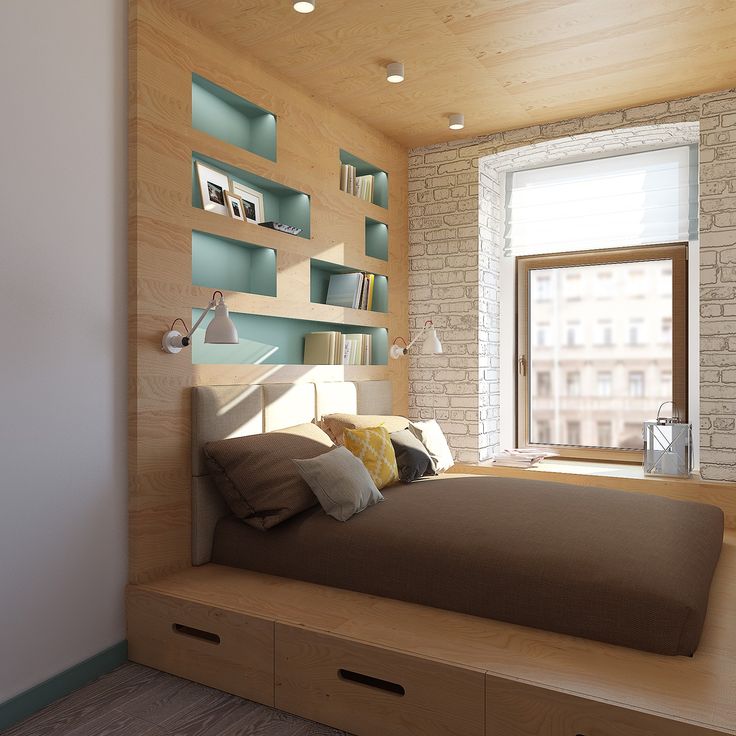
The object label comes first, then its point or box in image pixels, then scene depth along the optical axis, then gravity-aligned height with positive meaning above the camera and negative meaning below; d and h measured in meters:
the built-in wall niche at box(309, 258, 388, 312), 3.85 +0.56
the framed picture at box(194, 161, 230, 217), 3.00 +0.84
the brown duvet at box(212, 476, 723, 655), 2.02 -0.65
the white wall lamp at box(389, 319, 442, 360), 4.09 +0.16
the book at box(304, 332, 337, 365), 3.70 +0.12
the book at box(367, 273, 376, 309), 4.12 +0.52
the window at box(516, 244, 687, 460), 4.30 +0.14
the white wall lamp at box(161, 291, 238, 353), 2.60 +0.14
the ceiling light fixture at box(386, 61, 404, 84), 3.27 +1.48
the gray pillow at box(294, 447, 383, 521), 2.70 -0.47
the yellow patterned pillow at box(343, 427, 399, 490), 3.15 -0.40
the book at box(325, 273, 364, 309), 3.96 +0.48
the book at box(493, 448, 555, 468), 4.26 -0.56
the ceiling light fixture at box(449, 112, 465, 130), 3.97 +1.51
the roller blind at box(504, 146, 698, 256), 4.16 +1.11
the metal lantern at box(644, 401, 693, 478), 3.82 -0.44
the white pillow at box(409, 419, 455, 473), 3.78 -0.42
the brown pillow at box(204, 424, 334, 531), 2.71 -0.46
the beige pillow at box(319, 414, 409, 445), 3.46 -0.28
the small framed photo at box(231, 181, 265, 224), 3.28 +0.85
